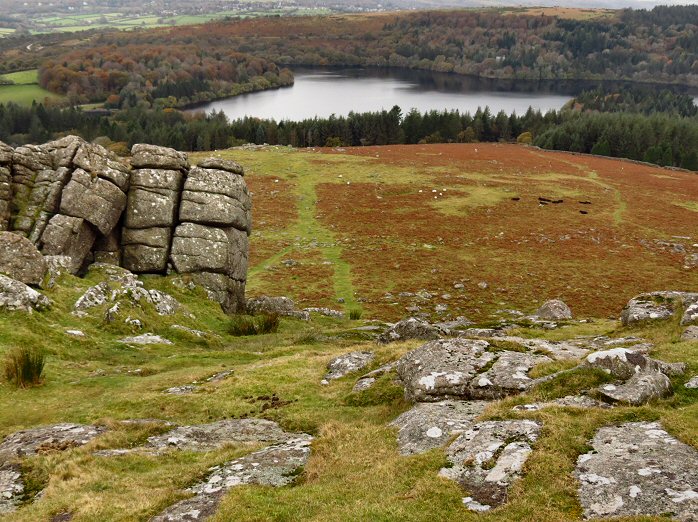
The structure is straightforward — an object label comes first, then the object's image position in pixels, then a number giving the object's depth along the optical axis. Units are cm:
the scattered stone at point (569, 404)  1334
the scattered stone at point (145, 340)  2494
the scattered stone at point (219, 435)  1482
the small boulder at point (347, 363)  2030
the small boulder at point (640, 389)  1329
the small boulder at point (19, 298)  2294
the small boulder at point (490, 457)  1007
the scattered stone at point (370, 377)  1802
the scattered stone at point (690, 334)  2011
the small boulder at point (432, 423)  1262
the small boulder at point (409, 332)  2559
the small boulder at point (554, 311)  3700
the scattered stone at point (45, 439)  1417
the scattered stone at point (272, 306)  3656
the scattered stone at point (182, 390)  1913
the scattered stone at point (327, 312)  3988
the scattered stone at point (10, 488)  1192
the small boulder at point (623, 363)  1434
